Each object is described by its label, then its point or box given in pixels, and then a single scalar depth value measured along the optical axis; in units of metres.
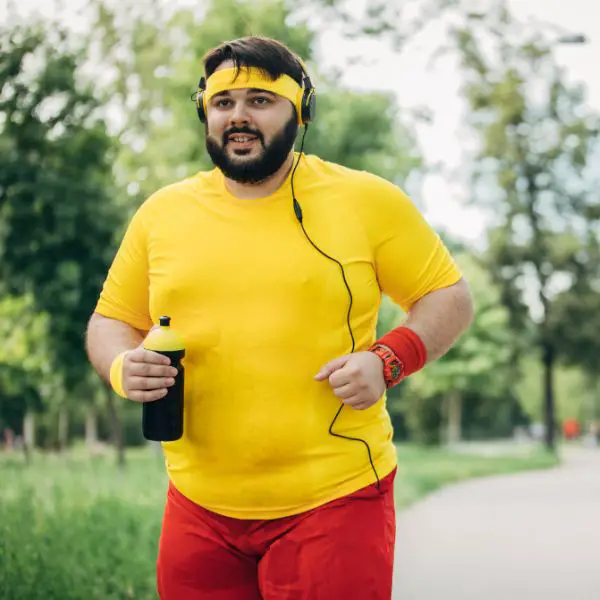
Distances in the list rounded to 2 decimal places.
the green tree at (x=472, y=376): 32.53
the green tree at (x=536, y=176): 30.91
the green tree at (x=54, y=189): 8.73
